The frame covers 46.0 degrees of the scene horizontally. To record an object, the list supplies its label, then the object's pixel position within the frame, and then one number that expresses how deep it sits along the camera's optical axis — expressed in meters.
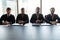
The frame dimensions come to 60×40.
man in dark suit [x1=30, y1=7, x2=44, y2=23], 2.35
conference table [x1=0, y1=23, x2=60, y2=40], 1.07
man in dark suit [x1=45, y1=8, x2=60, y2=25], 2.31
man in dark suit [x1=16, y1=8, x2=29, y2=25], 2.32
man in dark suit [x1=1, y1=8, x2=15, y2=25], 2.27
